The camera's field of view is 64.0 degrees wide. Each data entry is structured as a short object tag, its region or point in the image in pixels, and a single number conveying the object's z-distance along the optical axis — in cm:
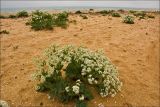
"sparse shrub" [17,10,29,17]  818
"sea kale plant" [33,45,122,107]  256
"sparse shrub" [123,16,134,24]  618
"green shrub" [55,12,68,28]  555
